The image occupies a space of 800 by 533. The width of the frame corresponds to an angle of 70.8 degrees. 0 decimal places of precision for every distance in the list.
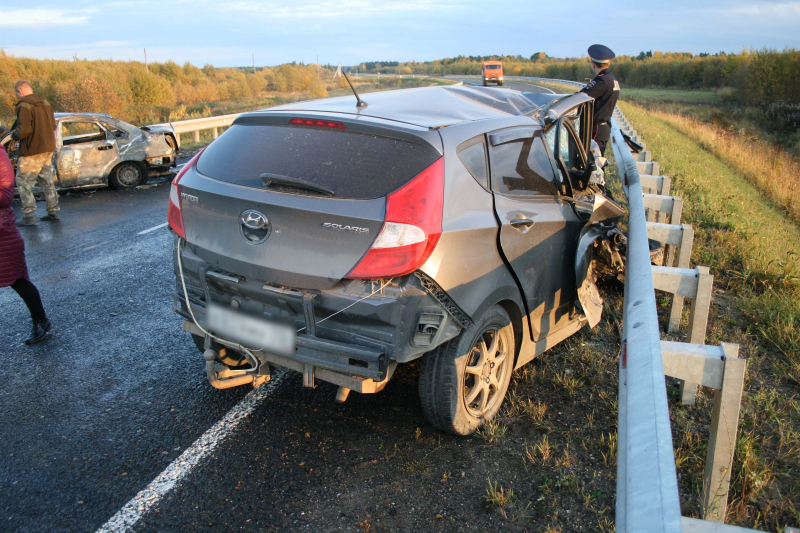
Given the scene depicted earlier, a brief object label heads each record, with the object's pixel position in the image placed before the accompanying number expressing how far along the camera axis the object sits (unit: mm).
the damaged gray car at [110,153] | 10297
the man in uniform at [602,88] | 7023
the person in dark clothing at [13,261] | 4445
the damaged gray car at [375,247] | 2787
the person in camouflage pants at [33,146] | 8336
